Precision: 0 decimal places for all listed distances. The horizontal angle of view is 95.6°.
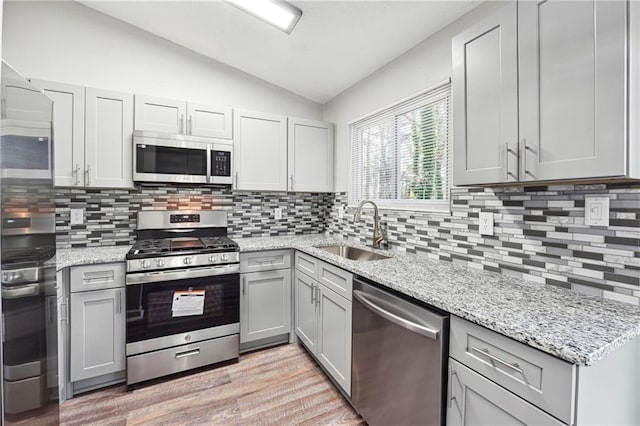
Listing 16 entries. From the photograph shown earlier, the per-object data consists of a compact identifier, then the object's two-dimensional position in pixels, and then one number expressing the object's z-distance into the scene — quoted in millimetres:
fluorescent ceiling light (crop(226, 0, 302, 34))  1884
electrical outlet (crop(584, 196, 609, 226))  1178
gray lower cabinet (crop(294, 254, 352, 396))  1828
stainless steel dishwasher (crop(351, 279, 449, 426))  1161
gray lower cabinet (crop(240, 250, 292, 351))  2441
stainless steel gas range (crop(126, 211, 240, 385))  2027
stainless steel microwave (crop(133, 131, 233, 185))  2248
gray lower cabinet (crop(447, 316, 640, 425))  798
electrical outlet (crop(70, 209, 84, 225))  2326
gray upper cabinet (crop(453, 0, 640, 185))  919
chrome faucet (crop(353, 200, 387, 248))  2369
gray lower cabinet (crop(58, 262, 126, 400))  1900
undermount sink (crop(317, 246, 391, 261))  2281
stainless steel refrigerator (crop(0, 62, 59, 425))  949
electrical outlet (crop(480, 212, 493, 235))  1624
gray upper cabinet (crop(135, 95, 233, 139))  2305
